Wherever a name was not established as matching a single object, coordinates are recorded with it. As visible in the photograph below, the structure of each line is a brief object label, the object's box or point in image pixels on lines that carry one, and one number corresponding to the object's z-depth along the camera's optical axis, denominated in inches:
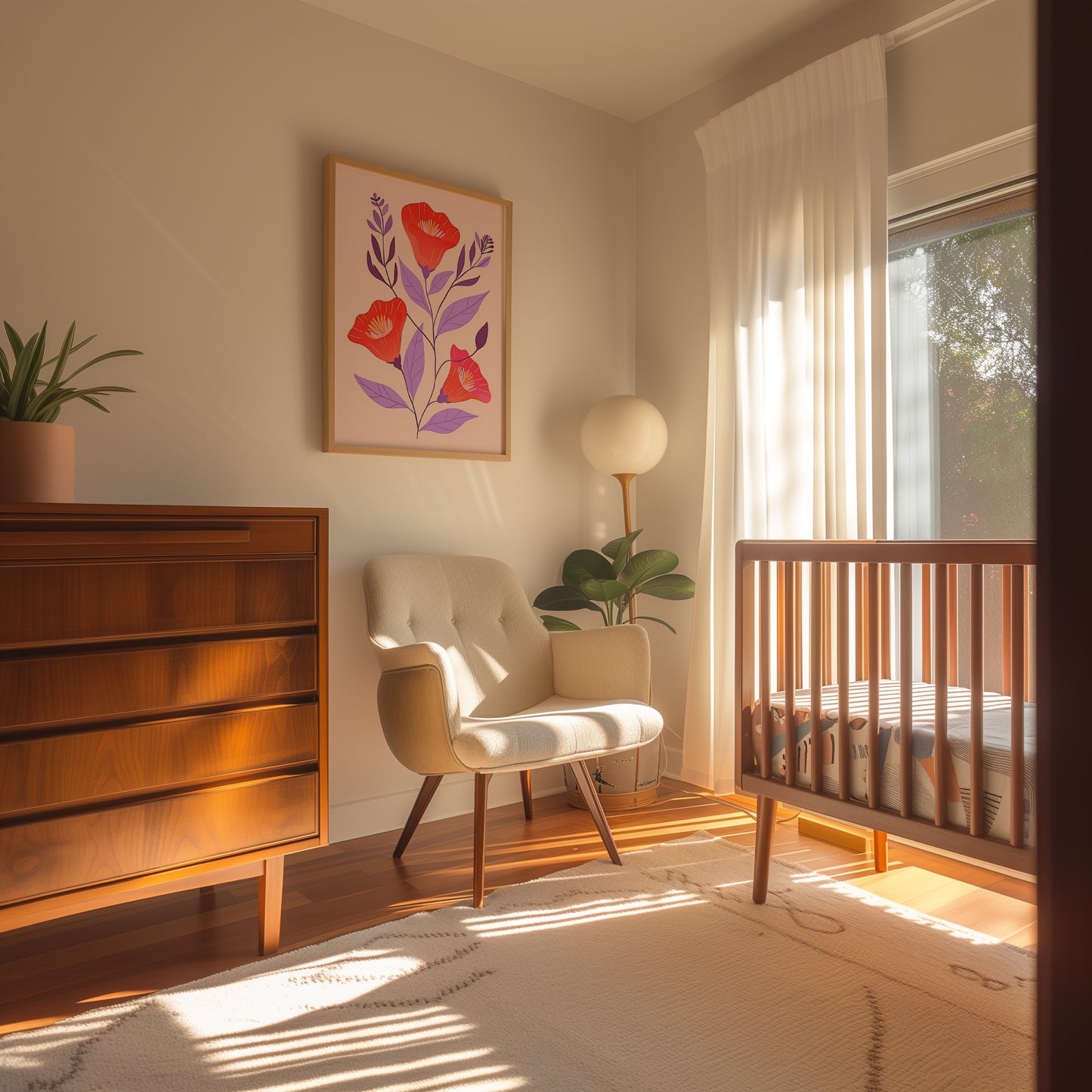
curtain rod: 90.7
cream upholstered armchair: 80.4
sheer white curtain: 98.6
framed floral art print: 102.4
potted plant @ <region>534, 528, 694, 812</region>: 112.0
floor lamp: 116.2
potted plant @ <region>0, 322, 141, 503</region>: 66.7
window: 91.2
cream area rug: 55.0
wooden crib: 60.2
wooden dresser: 61.9
